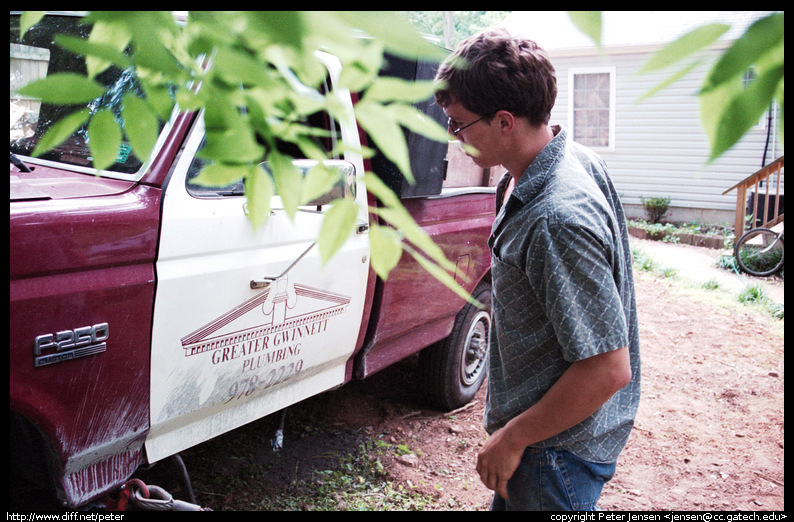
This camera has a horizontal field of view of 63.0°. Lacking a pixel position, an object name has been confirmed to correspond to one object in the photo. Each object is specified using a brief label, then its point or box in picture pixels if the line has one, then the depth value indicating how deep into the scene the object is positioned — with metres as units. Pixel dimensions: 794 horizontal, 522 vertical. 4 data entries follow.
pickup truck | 2.09
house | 13.25
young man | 1.57
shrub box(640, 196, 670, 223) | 13.65
